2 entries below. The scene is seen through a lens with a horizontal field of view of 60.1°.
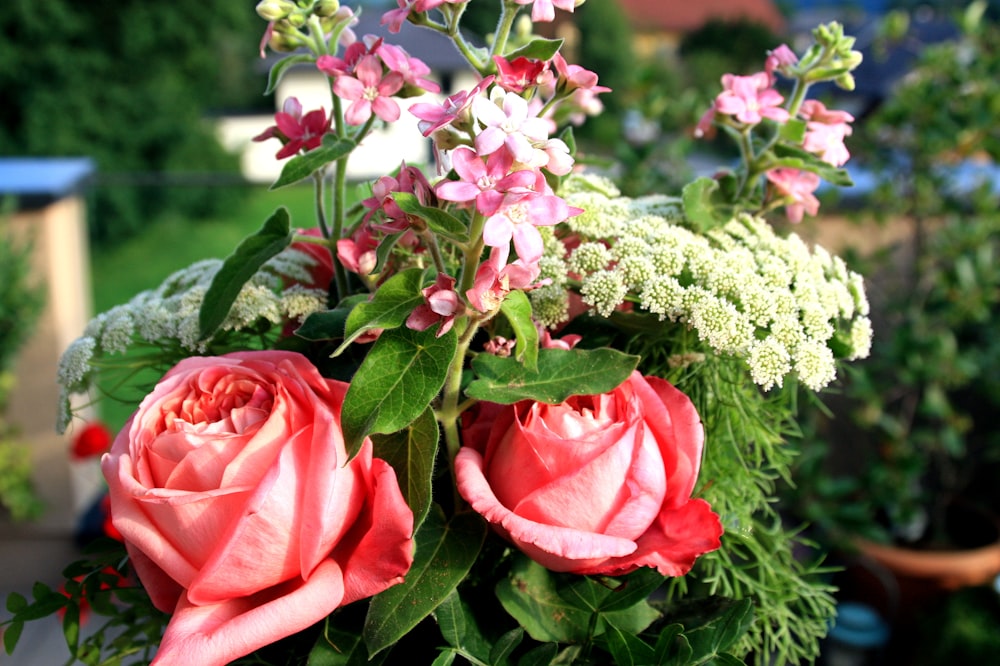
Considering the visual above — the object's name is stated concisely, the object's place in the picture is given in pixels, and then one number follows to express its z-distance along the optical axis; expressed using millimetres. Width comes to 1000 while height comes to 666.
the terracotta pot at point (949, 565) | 1715
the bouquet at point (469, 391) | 360
